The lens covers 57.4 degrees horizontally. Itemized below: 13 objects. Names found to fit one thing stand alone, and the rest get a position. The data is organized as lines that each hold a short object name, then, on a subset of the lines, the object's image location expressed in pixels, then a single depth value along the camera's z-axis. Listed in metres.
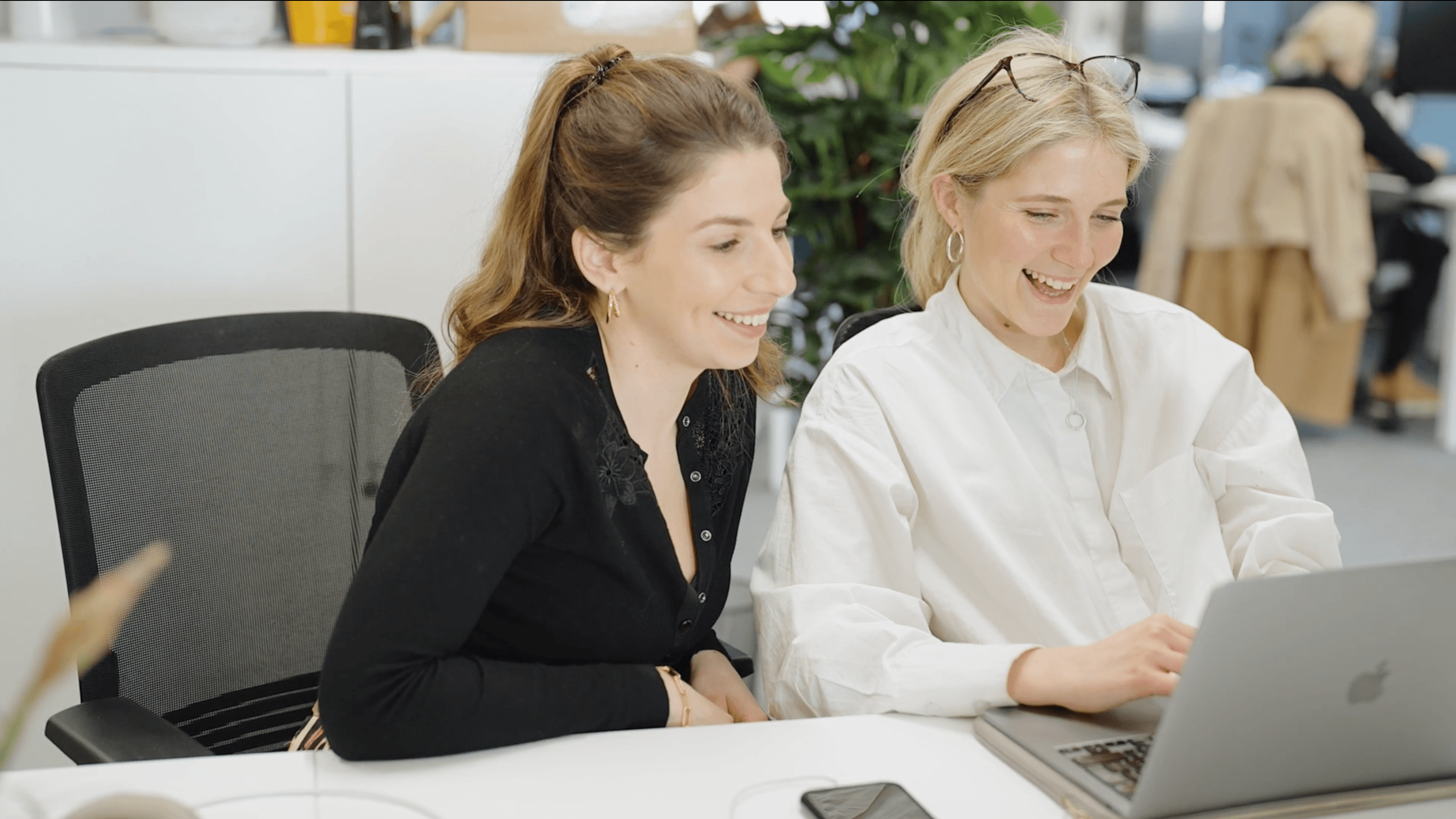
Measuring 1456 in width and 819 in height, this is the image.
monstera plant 2.57
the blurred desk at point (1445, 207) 4.45
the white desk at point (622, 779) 1.00
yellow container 2.06
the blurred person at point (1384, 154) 4.57
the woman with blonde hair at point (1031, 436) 1.38
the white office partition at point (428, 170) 2.00
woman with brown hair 1.10
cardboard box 2.08
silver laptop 0.90
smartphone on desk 0.97
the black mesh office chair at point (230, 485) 1.40
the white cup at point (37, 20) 1.97
